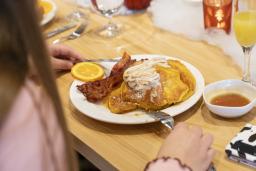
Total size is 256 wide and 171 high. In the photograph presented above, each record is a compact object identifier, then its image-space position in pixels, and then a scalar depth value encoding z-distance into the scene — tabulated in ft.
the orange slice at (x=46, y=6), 5.26
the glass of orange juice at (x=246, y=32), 3.59
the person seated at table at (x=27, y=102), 1.72
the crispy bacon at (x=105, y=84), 3.59
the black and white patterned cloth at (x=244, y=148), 2.90
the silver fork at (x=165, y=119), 3.31
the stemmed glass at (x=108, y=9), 4.84
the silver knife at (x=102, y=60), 4.10
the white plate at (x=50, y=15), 5.09
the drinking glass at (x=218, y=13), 4.36
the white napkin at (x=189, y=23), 4.13
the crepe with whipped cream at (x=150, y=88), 3.39
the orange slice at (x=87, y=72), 3.86
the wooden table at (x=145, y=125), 3.15
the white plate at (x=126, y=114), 3.33
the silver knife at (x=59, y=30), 4.90
